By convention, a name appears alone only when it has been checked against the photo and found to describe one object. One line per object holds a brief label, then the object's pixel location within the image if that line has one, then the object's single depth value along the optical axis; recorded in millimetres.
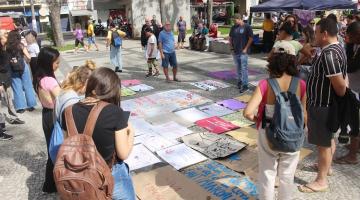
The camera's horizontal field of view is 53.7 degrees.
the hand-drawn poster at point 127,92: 7891
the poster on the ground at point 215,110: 6242
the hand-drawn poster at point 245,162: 4098
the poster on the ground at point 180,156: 4371
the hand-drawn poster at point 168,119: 5877
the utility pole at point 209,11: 21797
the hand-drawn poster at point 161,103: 6588
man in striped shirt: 3164
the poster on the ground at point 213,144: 4605
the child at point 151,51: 9656
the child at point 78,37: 18266
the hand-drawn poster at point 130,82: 8859
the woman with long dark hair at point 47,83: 3426
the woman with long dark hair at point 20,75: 6531
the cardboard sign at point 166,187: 3609
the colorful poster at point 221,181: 3615
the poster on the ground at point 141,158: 4355
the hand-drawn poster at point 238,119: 5652
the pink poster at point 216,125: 5445
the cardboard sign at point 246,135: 4941
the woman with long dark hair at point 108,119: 2199
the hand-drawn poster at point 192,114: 6077
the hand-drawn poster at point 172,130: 5312
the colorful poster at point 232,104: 6570
